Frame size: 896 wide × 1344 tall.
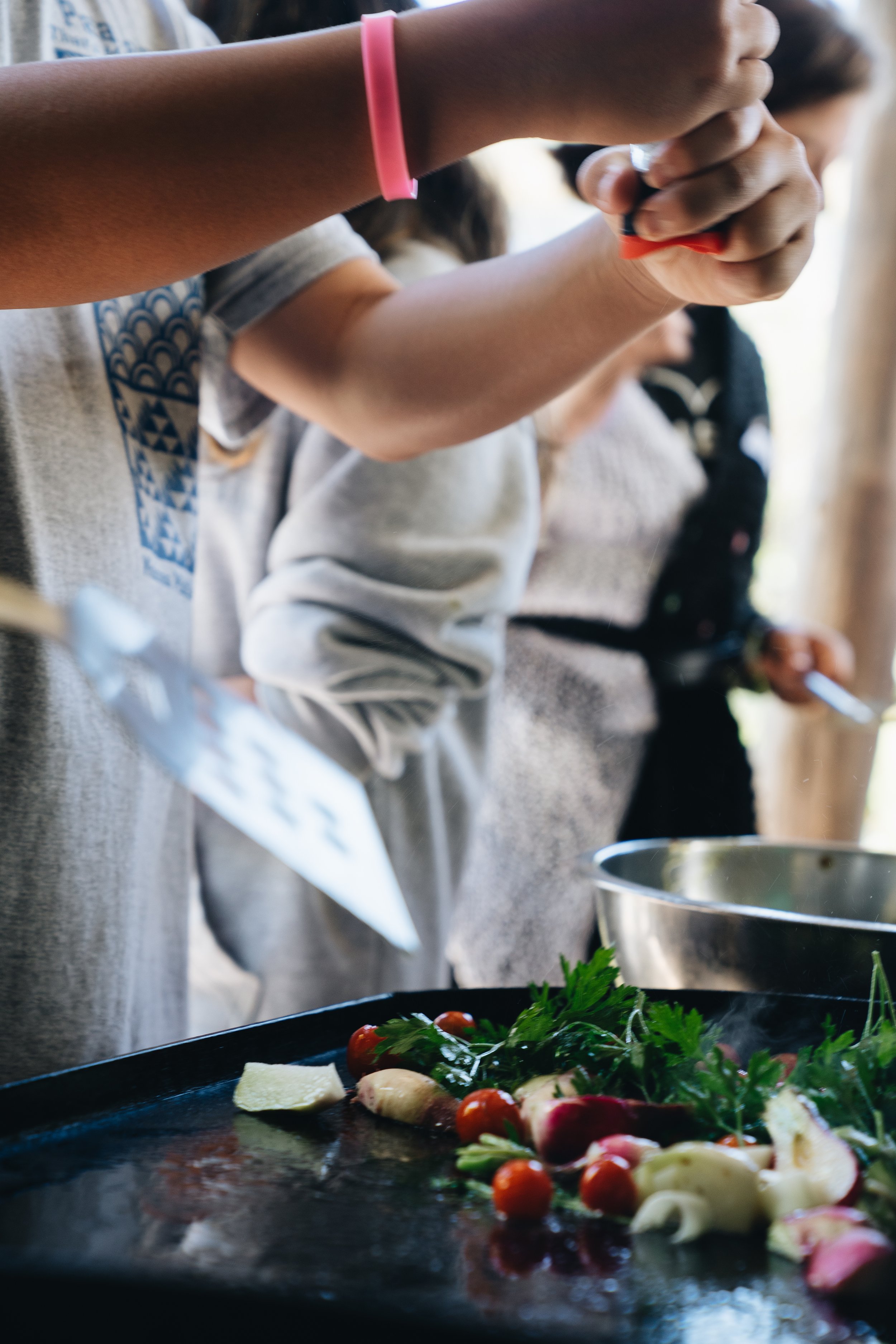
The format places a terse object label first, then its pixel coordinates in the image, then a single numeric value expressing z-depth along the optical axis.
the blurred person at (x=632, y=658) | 1.35
